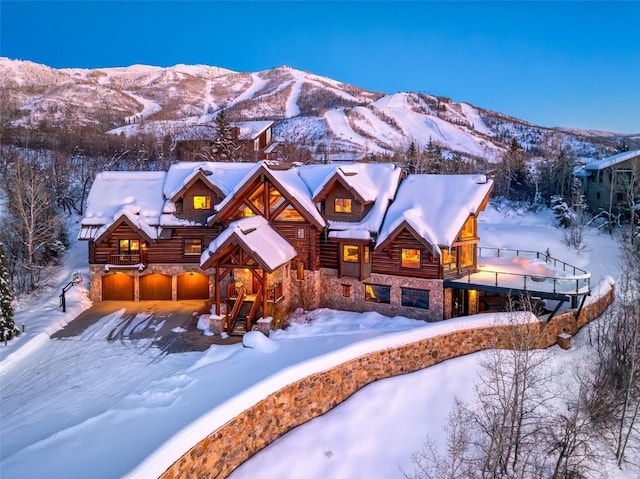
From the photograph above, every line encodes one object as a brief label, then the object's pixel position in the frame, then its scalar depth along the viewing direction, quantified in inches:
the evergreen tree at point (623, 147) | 2128.4
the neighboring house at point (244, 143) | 1964.0
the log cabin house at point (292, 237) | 833.5
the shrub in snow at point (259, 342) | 664.7
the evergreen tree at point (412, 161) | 1936.8
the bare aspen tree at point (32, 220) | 1039.0
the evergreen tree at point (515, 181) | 2107.5
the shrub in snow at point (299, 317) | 850.8
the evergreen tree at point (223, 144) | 1727.4
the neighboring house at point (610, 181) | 1578.5
